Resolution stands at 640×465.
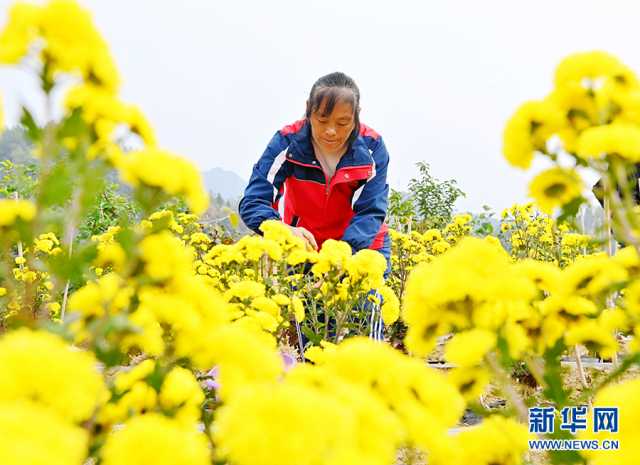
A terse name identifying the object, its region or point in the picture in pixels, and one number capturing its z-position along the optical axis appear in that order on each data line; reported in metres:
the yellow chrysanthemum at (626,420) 0.57
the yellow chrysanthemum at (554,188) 1.14
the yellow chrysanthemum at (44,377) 0.48
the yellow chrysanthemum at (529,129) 1.10
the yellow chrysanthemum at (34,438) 0.38
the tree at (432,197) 10.28
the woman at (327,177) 3.42
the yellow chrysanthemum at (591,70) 1.09
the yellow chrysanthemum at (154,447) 0.46
